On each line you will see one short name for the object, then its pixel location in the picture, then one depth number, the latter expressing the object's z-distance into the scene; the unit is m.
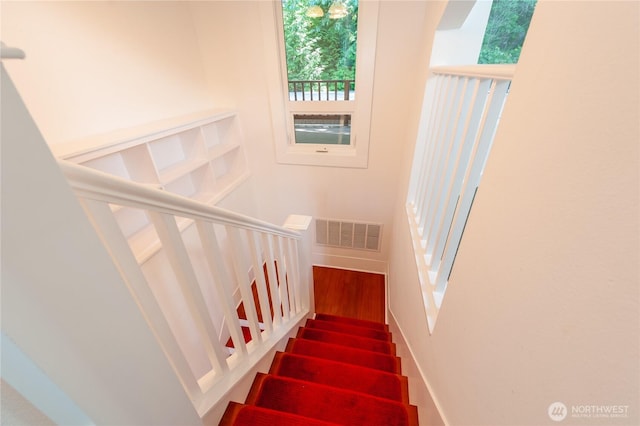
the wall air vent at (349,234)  2.82
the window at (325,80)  2.01
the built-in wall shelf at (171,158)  1.33
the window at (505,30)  1.19
